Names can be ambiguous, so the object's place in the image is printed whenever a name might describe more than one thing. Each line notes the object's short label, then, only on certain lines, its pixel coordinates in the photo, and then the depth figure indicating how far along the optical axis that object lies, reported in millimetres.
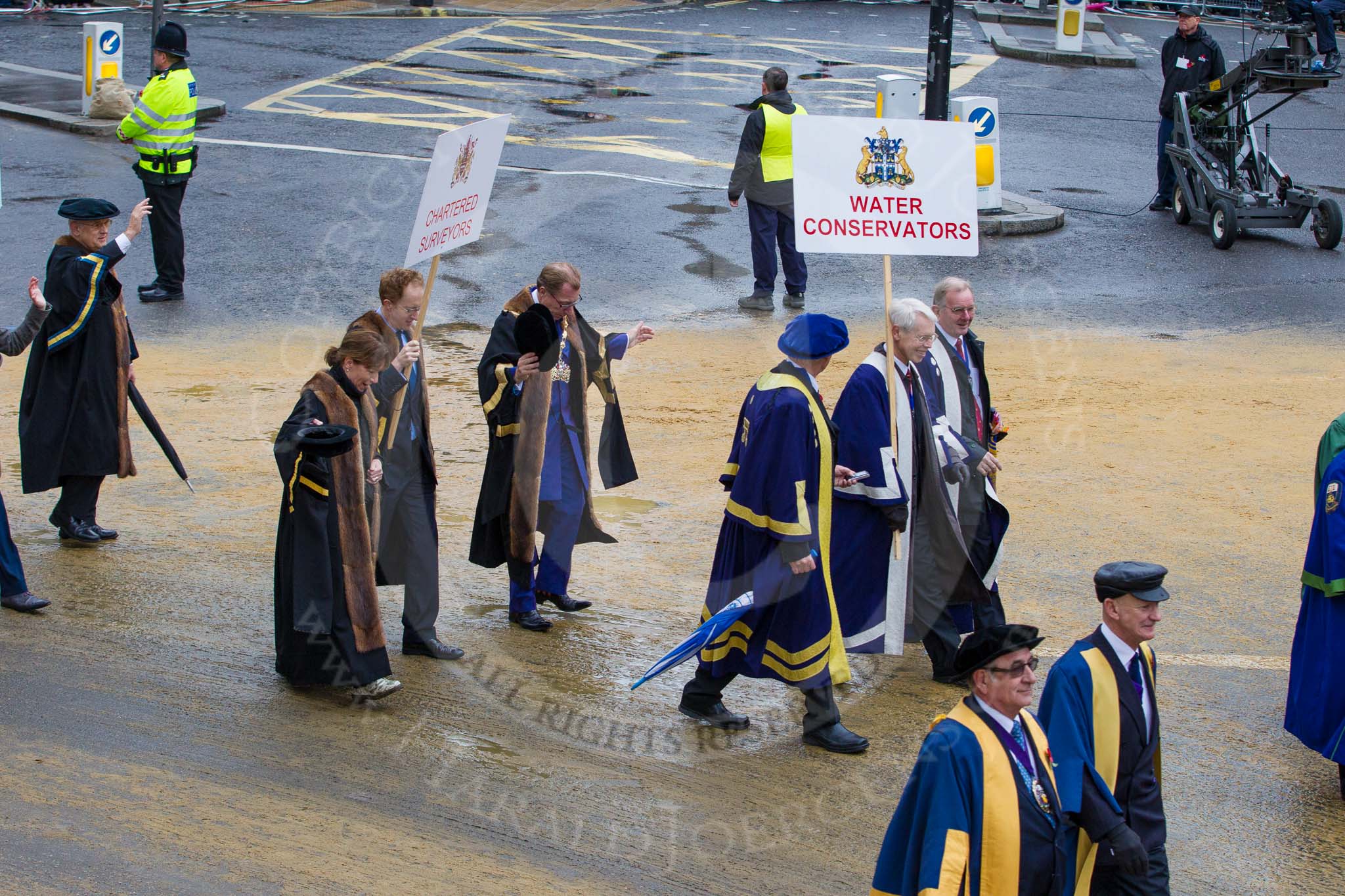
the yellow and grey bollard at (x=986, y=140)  31078
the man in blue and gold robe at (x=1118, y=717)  8984
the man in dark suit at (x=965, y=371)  14250
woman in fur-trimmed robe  12523
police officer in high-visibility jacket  25453
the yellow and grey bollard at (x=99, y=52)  36594
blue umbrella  11875
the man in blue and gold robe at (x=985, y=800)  8031
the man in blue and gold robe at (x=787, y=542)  12266
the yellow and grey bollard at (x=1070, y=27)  51094
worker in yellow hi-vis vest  26078
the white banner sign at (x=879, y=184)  14500
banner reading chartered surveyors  14742
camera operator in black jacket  32281
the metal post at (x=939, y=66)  30656
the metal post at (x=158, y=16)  35622
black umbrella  16641
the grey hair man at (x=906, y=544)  13852
